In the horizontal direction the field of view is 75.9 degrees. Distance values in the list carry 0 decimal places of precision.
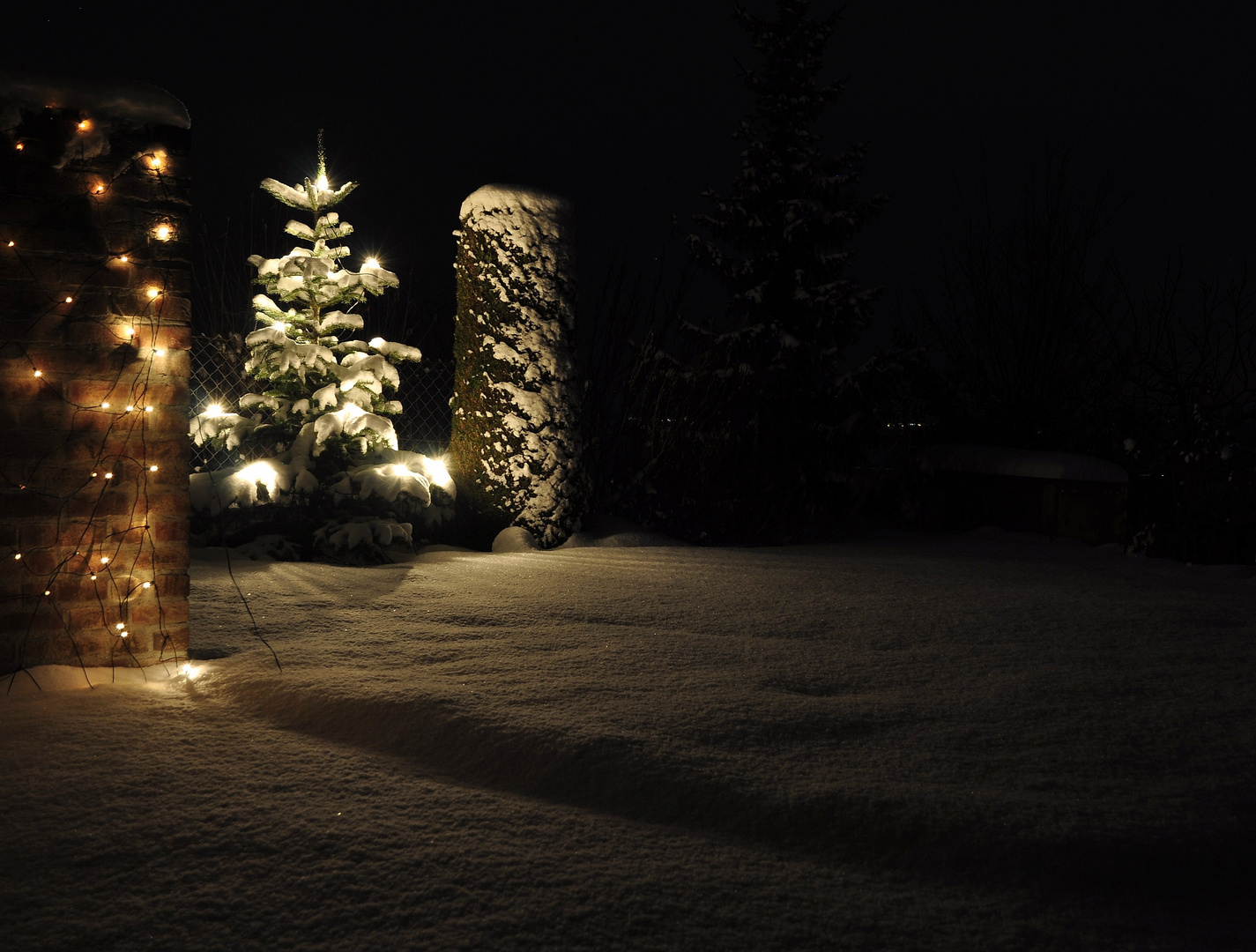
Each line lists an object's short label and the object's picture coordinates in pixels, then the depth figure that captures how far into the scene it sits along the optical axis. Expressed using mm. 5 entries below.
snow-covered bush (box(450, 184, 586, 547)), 5266
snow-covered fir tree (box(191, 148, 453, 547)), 4605
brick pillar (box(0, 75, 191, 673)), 2213
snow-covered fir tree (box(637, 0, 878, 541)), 8547
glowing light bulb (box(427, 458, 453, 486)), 4922
